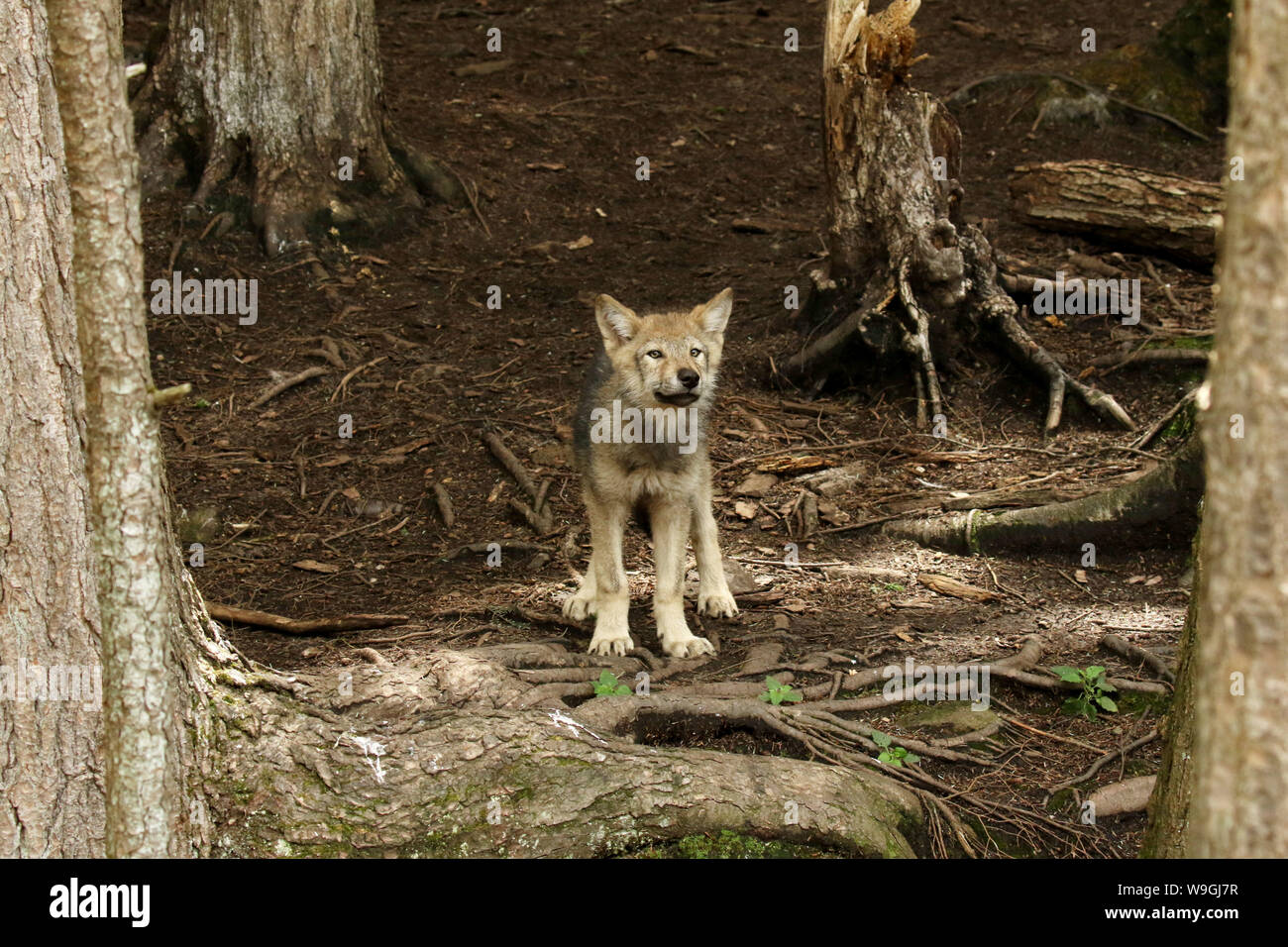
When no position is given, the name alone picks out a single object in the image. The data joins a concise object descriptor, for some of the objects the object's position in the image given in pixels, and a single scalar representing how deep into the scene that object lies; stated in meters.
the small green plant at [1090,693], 5.13
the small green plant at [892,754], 4.64
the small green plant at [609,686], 5.05
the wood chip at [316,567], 6.81
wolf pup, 5.98
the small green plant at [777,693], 4.97
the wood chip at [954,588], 6.23
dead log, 9.41
